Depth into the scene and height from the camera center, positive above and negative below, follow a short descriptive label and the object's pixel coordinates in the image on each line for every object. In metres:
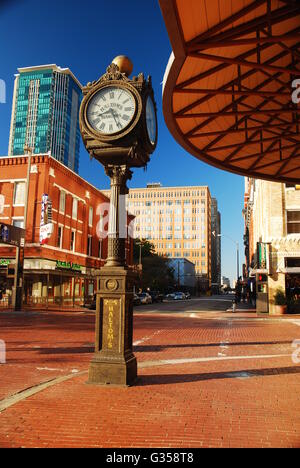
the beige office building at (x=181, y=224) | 138.75 +24.08
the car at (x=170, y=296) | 72.11 -0.76
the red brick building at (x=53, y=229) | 33.84 +5.97
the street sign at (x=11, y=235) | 26.62 +3.85
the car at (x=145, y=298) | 48.18 -0.80
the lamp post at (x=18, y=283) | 27.50 +0.48
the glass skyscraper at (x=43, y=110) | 153.00 +72.22
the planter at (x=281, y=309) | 27.81 -1.11
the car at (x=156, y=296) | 54.85 -0.68
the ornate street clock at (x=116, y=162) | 7.12 +2.62
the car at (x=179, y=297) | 69.95 -0.89
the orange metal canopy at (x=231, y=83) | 6.16 +4.52
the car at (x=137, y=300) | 44.18 -0.97
